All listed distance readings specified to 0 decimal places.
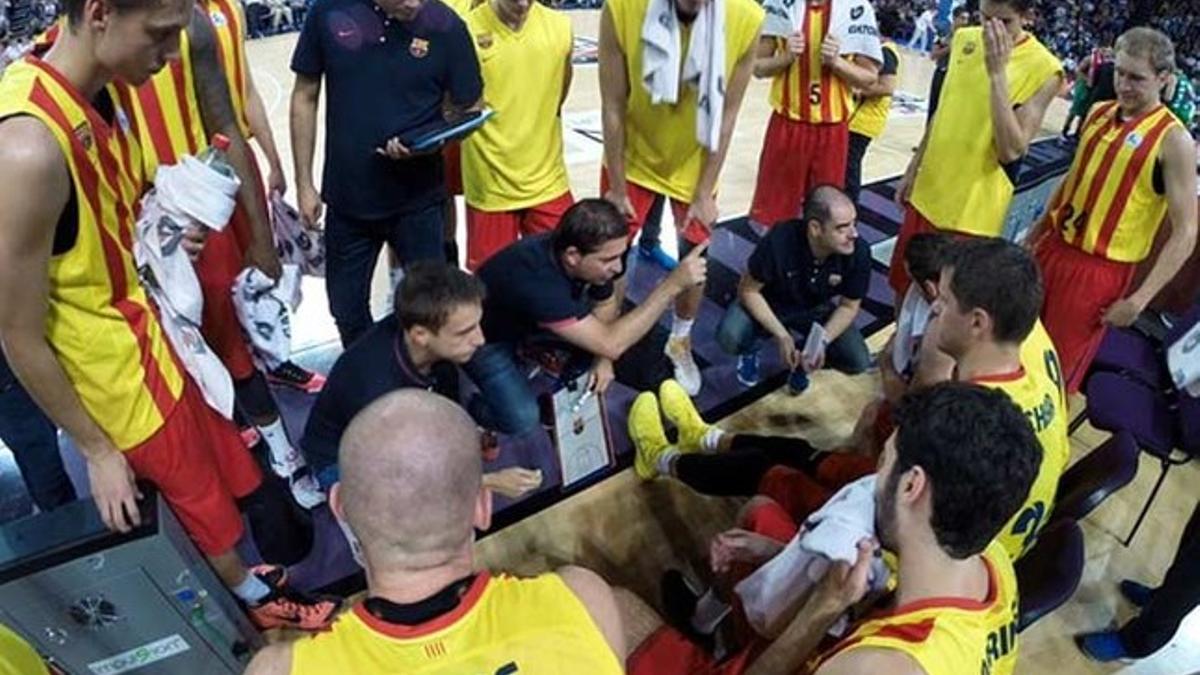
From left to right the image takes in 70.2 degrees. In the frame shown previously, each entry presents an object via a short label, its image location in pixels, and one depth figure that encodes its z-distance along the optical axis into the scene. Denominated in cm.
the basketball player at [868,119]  432
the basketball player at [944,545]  136
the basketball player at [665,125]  292
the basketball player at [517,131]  301
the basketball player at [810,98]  368
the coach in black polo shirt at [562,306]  258
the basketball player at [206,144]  225
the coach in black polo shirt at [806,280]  320
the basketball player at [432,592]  109
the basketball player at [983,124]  302
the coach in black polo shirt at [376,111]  268
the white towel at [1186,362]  284
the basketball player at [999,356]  192
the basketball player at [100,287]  145
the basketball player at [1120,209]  279
